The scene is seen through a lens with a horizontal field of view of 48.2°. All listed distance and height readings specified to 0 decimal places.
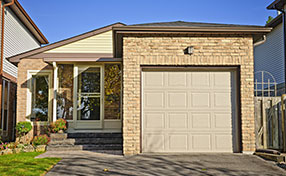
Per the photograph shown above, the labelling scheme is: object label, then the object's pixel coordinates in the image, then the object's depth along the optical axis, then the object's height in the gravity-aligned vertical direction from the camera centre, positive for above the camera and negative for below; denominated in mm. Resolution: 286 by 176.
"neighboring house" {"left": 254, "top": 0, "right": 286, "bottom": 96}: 15509 +2783
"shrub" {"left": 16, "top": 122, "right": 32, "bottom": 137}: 11273 -718
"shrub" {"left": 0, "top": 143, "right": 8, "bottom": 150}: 9973 -1209
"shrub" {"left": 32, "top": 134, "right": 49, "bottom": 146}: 10196 -1050
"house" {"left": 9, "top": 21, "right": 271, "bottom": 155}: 8250 +526
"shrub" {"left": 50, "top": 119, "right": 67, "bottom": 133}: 10852 -628
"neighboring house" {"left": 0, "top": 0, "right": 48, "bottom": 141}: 13484 +2703
